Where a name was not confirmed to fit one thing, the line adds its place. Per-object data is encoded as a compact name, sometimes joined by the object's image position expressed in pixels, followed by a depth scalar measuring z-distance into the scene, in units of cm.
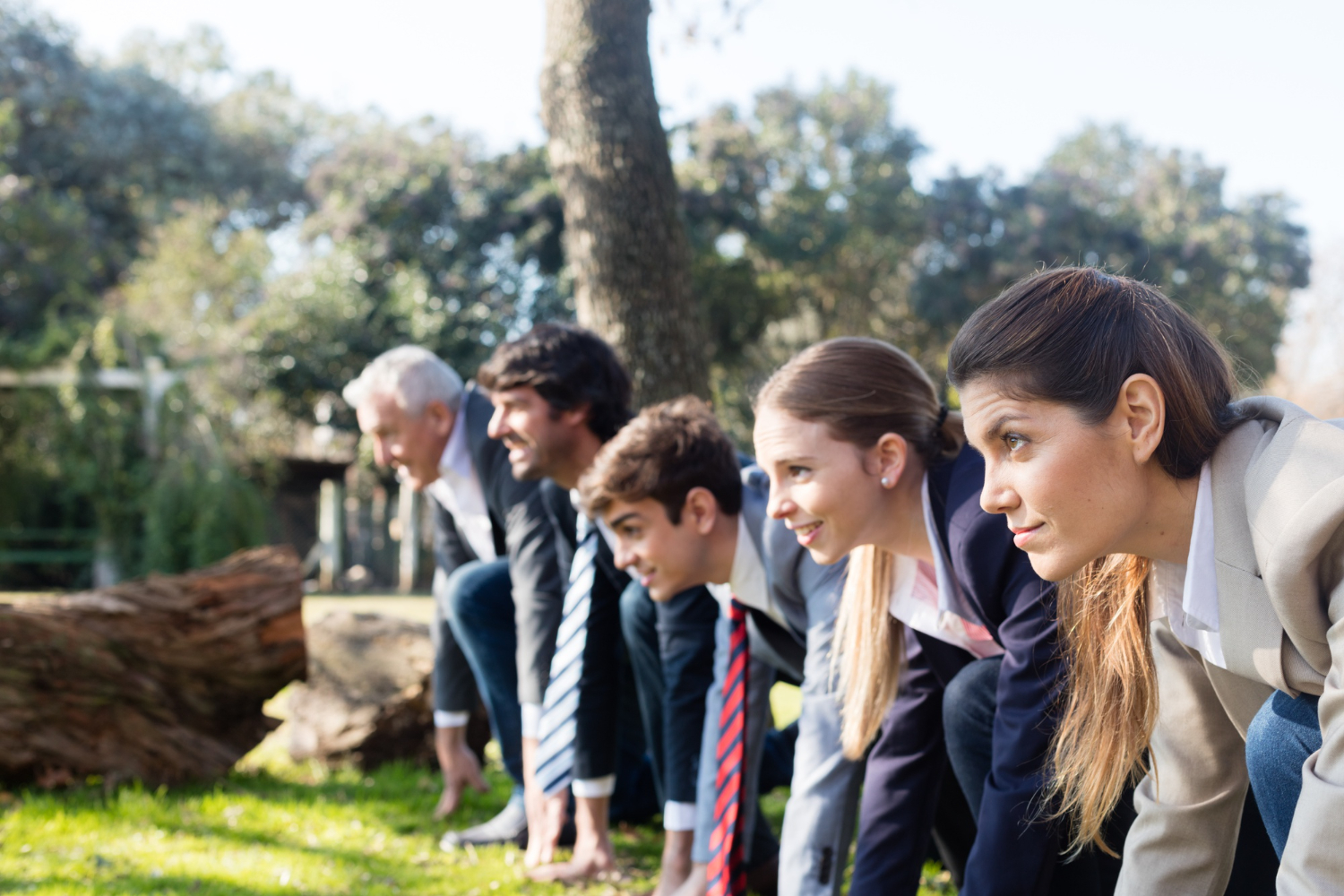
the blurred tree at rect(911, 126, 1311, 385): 1808
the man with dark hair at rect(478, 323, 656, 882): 346
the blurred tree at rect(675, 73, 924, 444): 1650
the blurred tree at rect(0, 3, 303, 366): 1706
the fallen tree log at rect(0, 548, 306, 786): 418
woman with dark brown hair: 143
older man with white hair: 388
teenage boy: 287
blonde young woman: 245
